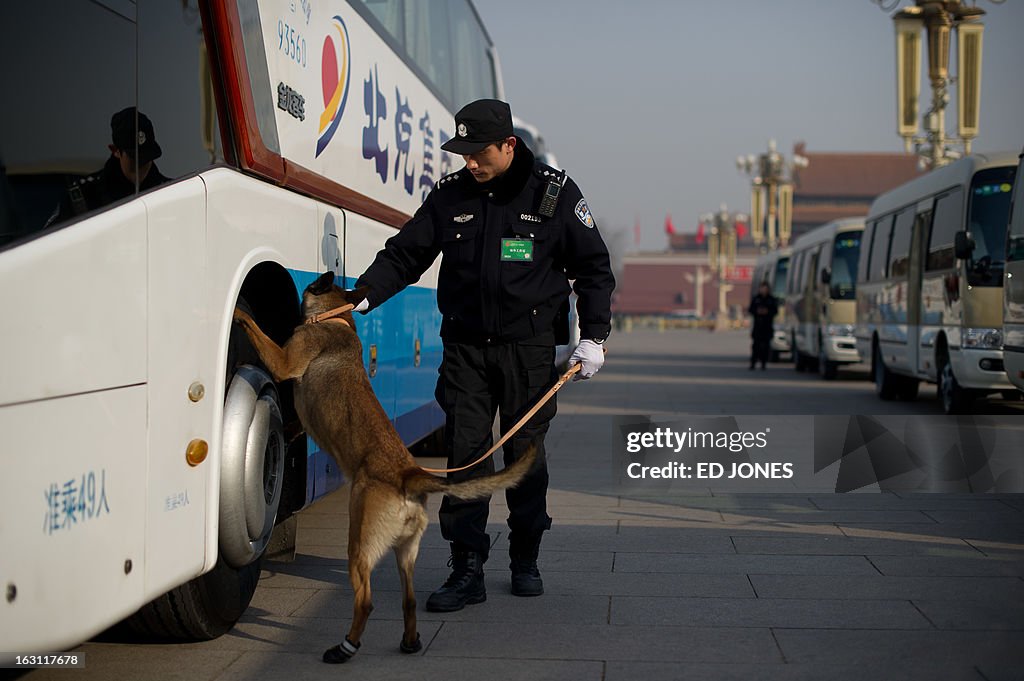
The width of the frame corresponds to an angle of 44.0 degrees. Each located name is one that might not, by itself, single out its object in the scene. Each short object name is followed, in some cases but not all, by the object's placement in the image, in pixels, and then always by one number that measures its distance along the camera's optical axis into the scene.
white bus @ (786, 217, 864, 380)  23.94
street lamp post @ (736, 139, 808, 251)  52.56
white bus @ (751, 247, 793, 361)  33.53
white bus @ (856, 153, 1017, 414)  13.95
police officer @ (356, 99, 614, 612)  5.36
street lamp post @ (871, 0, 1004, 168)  23.19
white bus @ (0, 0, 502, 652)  3.22
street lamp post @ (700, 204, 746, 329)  73.94
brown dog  4.36
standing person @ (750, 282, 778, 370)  27.08
